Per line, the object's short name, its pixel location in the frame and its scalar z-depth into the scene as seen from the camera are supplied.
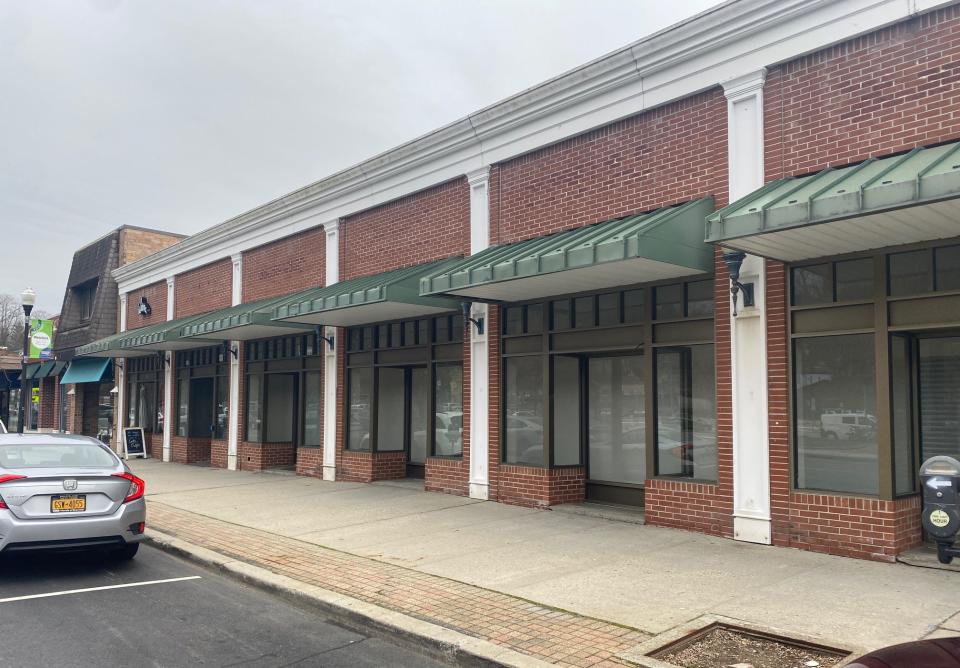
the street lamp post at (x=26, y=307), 20.42
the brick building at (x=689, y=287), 7.73
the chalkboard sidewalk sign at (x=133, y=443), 22.86
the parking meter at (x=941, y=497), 6.36
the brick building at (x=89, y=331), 27.14
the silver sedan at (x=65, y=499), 7.29
